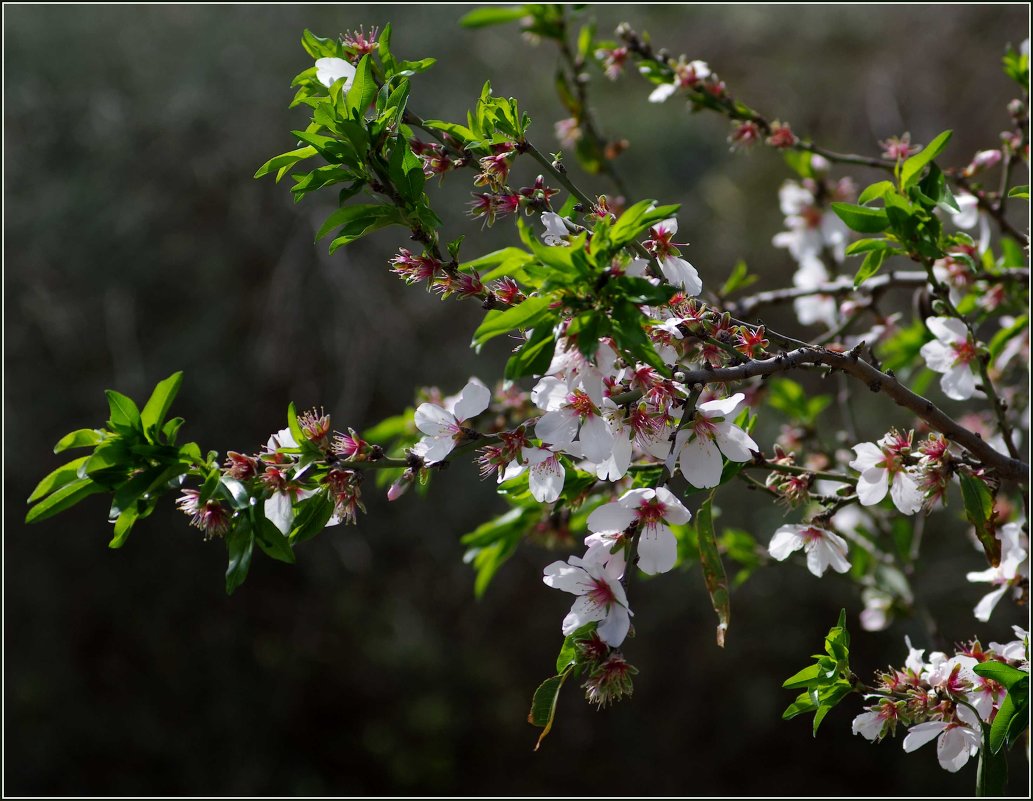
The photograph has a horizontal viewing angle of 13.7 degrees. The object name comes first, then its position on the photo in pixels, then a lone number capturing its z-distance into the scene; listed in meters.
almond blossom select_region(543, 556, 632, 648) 1.57
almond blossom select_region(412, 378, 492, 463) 1.59
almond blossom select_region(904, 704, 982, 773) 1.61
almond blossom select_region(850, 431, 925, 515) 1.62
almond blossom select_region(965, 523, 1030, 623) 1.69
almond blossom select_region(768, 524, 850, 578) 1.64
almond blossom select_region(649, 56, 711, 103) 1.81
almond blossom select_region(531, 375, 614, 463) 1.56
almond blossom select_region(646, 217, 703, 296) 1.59
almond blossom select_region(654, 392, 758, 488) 1.58
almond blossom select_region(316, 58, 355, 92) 1.61
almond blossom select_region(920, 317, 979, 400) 1.70
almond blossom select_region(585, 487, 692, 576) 1.57
